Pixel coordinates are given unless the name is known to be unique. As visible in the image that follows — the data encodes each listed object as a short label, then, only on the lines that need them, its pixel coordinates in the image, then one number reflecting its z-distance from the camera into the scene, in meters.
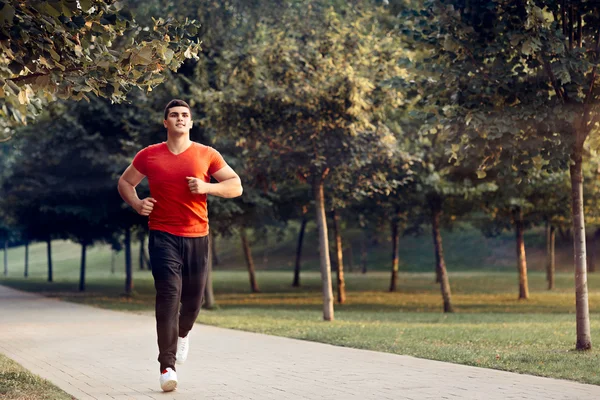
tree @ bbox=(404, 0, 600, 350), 10.80
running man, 7.27
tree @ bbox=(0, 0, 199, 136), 6.30
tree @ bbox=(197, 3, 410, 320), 17.47
